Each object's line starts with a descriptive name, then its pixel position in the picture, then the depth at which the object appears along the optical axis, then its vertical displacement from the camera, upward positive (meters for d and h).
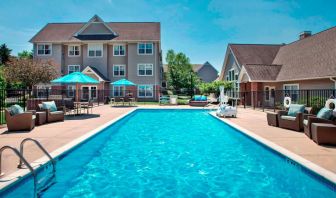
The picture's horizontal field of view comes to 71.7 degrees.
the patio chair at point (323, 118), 7.44 -0.74
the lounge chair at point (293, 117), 9.31 -0.89
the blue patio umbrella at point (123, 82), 24.34 +1.53
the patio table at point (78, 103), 15.06 -0.39
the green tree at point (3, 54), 58.02 +11.01
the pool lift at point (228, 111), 14.39 -0.93
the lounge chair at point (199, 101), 24.39 -0.55
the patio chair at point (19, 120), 8.96 -0.89
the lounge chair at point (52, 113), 11.39 -0.77
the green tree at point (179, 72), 48.94 +5.20
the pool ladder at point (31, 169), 3.81 -1.43
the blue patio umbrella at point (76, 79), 14.47 +1.15
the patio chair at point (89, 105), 15.35 -0.56
